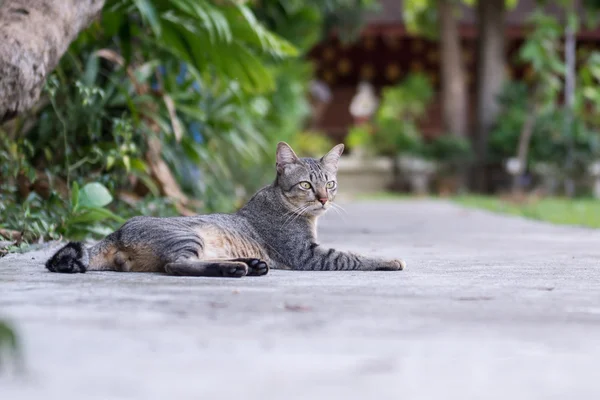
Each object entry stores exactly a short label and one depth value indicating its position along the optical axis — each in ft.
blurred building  60.59
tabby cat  11.60
